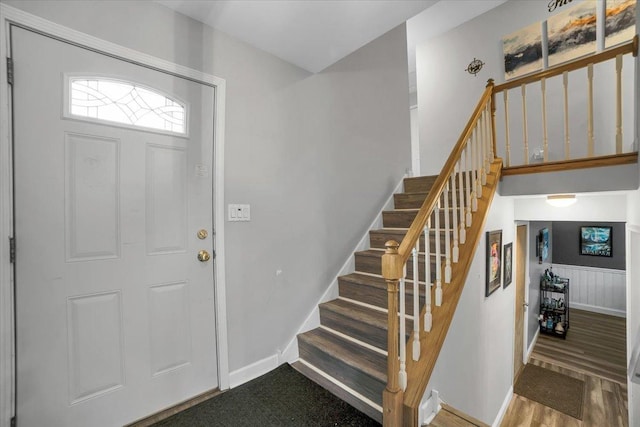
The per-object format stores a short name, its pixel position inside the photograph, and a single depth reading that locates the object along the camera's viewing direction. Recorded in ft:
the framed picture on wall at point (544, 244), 16.14
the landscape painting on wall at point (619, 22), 9.09
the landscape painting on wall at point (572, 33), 9.99
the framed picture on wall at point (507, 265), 9.72
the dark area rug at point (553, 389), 10.86
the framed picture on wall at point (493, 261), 8.07
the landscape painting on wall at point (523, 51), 11.16
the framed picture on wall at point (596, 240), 18.31
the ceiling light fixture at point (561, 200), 9.27
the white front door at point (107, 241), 4.41
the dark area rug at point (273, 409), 5.33
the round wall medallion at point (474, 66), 12.76
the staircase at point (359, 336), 5.88
